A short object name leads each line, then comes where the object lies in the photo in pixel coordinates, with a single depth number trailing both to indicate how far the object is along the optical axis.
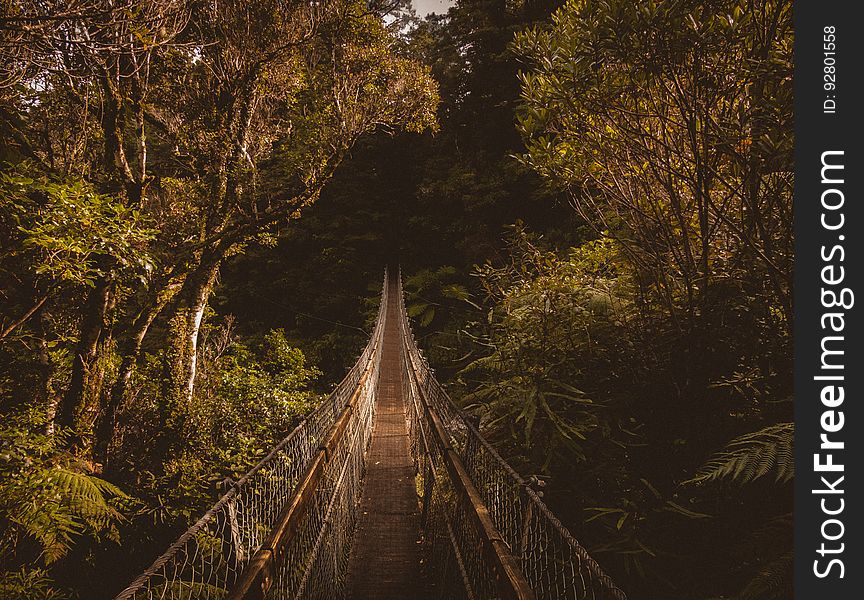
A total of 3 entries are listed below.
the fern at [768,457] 1.36
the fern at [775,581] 1.29
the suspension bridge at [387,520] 1.33
